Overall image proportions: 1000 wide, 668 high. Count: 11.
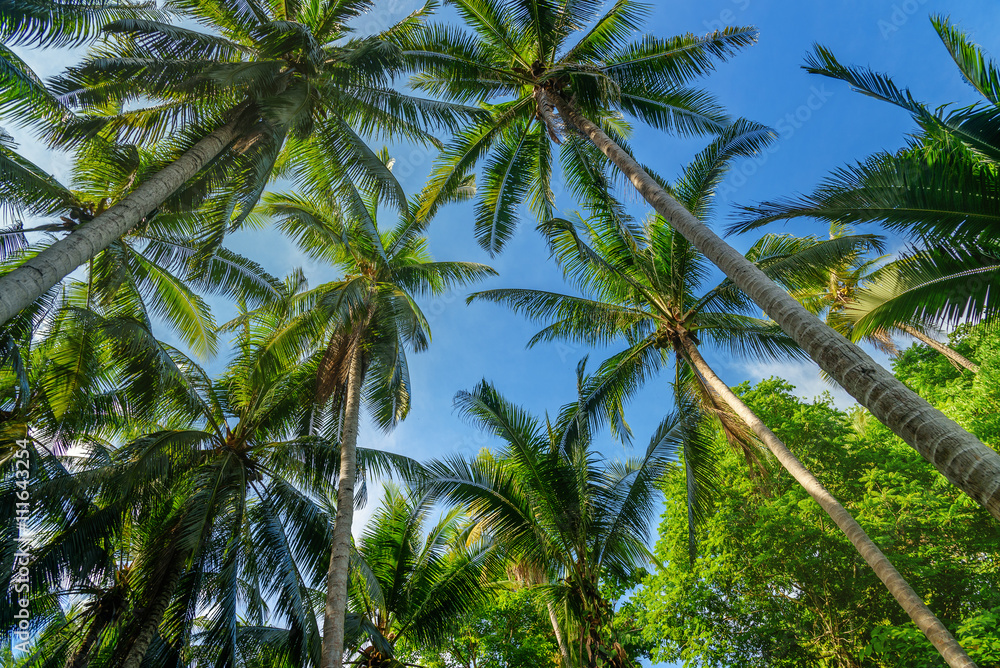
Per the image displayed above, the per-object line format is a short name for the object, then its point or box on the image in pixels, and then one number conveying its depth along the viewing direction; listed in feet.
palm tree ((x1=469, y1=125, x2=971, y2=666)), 33.14
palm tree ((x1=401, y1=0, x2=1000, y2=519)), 32.63
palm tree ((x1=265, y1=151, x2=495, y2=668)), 32.22
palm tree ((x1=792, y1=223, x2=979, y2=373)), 20.26
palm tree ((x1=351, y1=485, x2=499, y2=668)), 37.04
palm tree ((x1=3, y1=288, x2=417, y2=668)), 27.32
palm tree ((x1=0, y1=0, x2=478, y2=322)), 24.13
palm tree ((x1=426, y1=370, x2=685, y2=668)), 30.73
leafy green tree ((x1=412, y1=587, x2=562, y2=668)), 47.96
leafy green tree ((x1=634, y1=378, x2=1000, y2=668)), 33.65
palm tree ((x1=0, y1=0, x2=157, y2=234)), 20.49
